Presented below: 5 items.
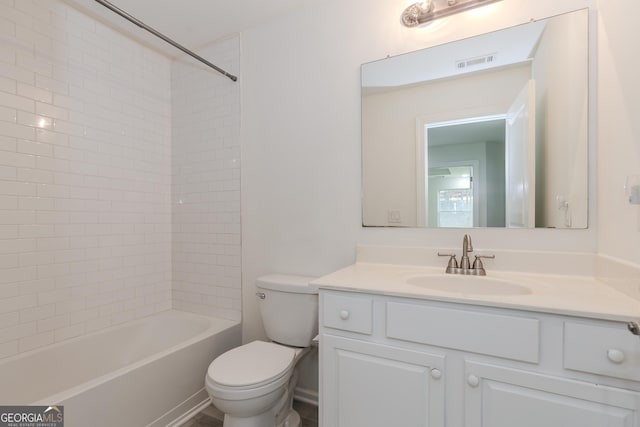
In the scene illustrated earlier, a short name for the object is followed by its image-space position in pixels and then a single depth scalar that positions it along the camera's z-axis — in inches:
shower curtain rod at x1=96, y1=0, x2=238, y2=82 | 57.4
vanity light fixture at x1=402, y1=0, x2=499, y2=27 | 57.1
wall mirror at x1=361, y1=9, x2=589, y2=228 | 51.0
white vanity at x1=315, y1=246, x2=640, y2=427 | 33.1
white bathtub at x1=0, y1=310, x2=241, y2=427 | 54.0
